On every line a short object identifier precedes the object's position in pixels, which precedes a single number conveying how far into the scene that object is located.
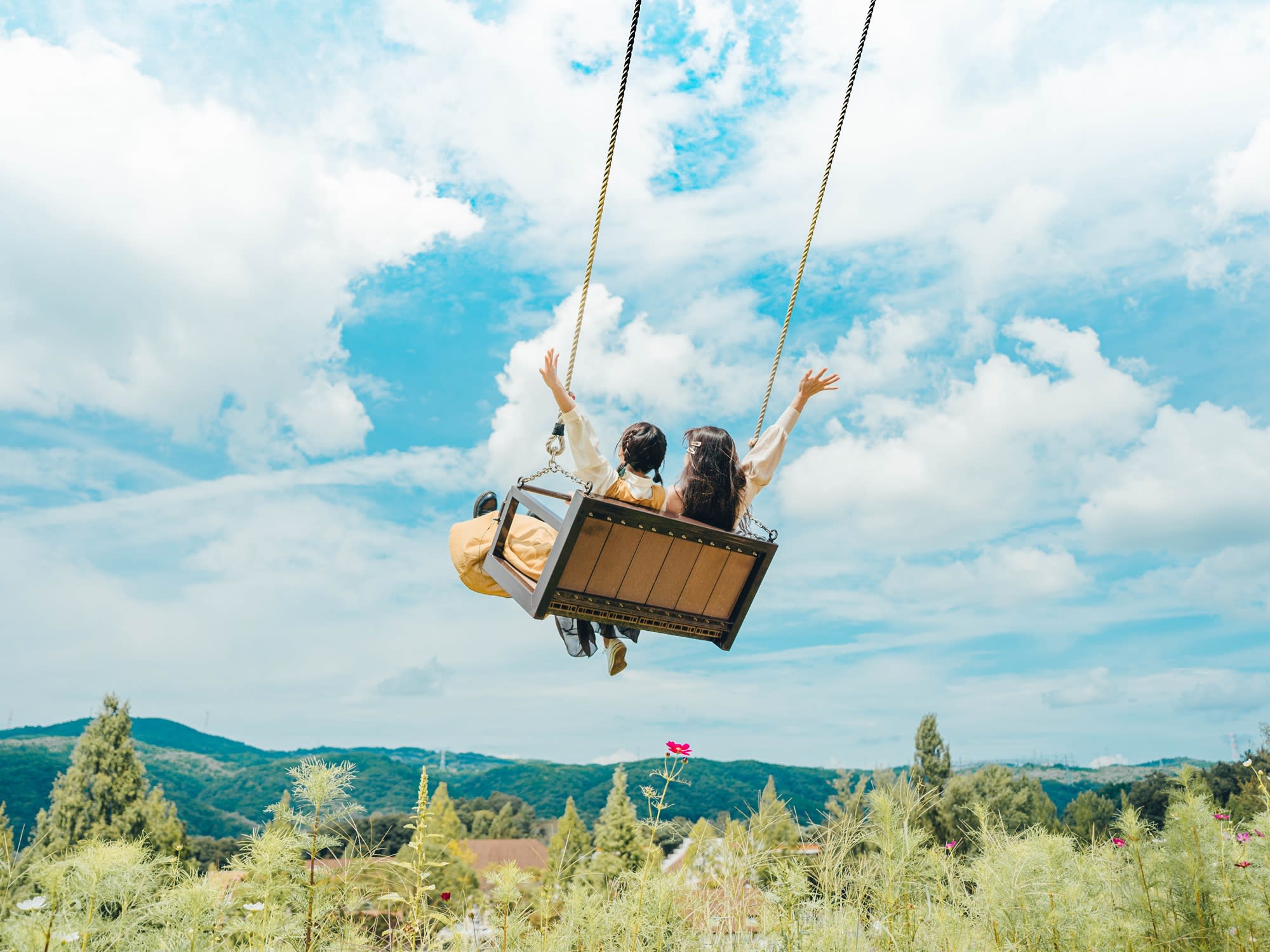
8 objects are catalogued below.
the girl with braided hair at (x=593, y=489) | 3.73
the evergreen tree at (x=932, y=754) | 27.48
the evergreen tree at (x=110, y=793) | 21.19
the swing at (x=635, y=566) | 3.45
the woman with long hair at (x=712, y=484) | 3.96
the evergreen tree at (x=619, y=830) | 24.83
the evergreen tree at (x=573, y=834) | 26.08
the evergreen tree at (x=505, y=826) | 50.53
